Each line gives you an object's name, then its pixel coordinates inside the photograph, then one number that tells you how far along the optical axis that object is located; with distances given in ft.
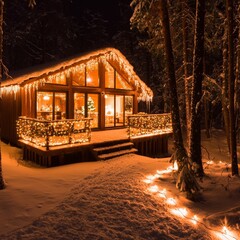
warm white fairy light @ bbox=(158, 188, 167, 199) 23.90
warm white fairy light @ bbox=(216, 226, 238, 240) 18.65
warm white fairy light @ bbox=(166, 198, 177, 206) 22.72
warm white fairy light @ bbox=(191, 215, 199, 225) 20.01
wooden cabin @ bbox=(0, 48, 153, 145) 44.97
